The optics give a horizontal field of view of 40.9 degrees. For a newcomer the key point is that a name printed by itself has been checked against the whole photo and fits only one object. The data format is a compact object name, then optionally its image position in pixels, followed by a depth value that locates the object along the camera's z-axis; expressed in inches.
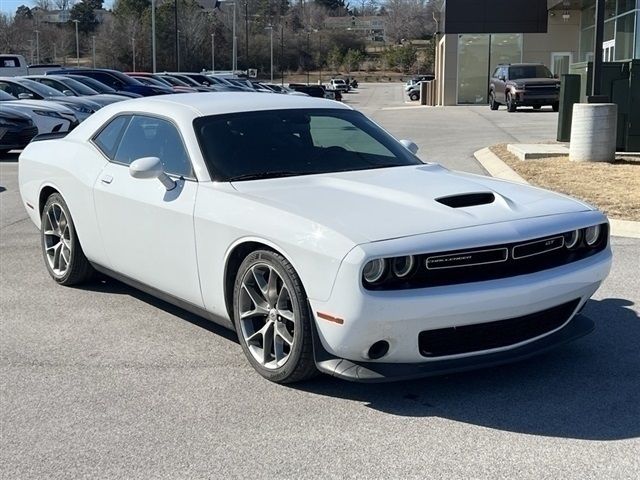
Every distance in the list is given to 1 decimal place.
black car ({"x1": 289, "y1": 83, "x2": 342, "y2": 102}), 1768.7
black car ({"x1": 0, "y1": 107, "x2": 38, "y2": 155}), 656.4
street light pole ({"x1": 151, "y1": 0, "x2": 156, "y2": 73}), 2290.5
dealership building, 1605.6
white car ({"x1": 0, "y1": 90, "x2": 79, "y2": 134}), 695.8
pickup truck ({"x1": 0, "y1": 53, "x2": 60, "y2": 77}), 1358.3
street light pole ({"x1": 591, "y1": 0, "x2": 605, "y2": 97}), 522.6
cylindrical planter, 523.2
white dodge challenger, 158.9
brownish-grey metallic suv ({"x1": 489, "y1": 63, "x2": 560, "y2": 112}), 1198.3
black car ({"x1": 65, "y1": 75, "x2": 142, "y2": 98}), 964.3
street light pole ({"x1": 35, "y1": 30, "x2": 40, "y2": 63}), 3893.0
